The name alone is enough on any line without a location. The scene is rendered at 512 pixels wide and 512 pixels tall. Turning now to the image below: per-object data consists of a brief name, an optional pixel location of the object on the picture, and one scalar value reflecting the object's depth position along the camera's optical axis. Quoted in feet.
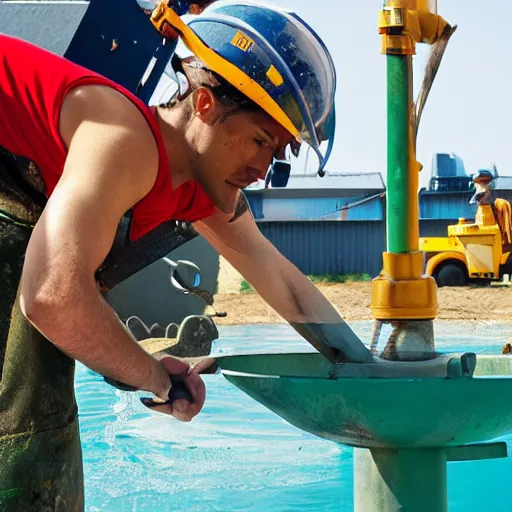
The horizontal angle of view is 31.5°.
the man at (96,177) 4.54
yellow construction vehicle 43.57
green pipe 8.15
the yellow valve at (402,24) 8.09
